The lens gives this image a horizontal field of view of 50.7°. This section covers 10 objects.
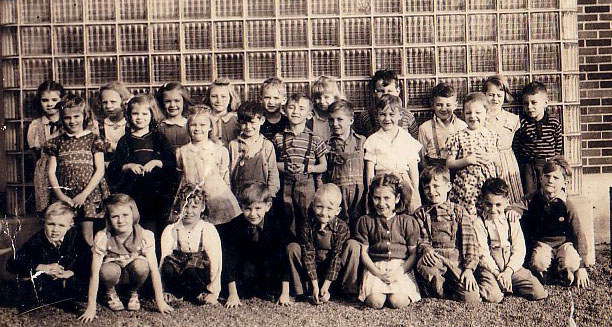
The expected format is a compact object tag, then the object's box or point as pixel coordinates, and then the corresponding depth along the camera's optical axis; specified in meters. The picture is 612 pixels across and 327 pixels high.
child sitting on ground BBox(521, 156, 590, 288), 5.21
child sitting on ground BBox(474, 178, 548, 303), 5.02
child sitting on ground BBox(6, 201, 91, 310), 4.96
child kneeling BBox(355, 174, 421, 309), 4.88
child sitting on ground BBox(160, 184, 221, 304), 4.88
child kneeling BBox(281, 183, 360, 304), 4.84
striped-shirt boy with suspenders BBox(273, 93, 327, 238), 5.04
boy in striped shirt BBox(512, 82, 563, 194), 5.31
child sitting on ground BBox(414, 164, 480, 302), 4.96
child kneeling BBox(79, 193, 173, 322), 4.85
